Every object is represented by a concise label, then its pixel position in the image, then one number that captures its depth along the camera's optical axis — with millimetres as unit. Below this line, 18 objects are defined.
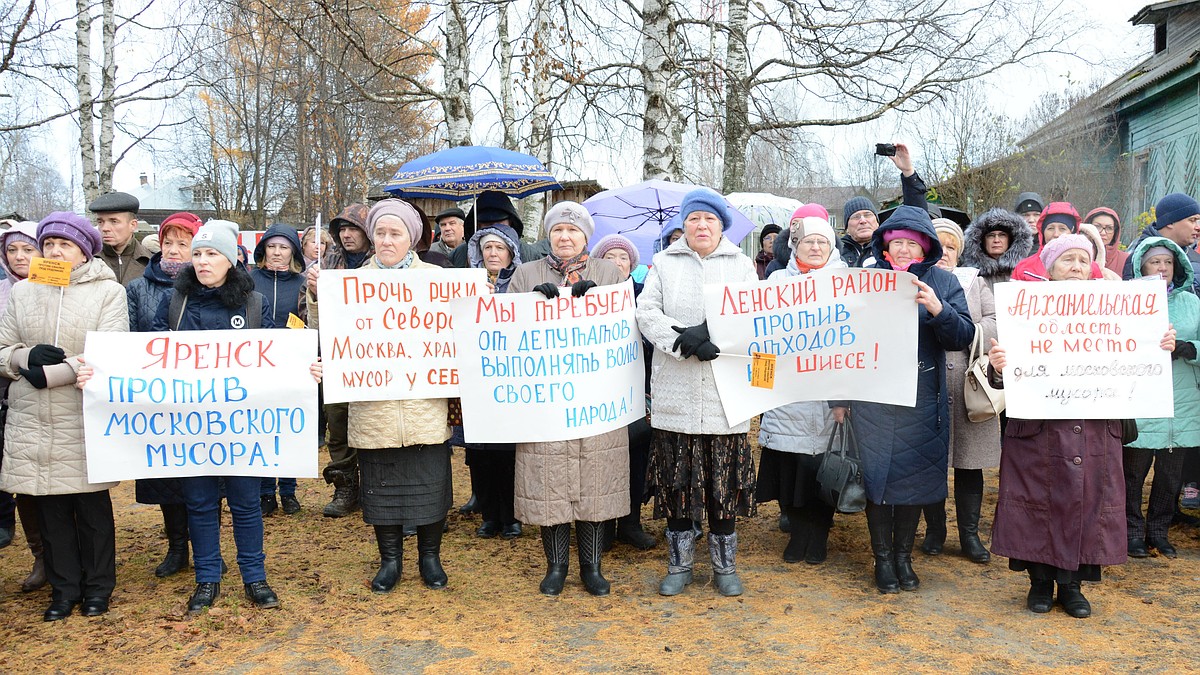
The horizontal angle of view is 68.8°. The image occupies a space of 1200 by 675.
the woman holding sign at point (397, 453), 4633
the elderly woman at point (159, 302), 4766
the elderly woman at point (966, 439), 5074
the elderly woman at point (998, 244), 5523
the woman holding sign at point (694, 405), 4516
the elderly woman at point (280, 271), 6348
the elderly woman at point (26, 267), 4902
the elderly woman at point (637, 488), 5566
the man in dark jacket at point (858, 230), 6184
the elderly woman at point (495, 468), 5836
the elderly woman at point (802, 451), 5035
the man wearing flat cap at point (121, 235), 5562
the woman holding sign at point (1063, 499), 4273
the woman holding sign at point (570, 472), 4625
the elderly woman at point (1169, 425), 5137
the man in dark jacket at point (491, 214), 7090
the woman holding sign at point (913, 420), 4543
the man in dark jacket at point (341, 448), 5973
